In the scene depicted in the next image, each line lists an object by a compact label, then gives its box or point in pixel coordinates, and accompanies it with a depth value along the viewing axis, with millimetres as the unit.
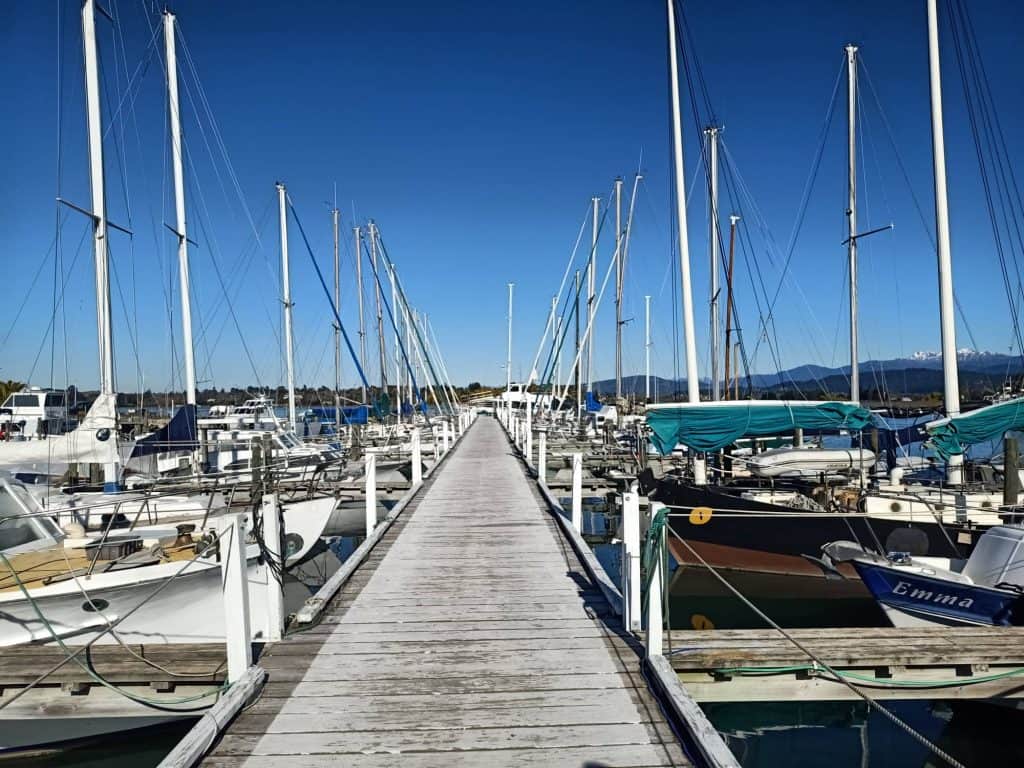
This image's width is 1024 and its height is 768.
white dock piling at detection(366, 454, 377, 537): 11484
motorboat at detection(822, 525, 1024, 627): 8953
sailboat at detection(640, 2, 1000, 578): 13945
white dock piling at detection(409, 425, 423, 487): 17234
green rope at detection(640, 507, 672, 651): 5859
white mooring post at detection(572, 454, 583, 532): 11518
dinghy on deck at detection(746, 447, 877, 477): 17016
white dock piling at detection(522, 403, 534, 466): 22345
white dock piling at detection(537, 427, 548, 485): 17219
